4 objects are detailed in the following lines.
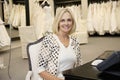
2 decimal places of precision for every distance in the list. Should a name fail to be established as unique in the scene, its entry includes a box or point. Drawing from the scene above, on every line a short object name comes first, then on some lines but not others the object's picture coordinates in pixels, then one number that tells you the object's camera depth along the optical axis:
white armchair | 2.05
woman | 1.99
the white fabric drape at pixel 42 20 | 4.70
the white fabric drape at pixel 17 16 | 5.21
